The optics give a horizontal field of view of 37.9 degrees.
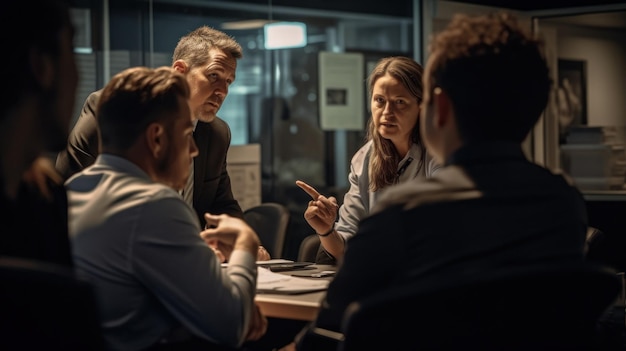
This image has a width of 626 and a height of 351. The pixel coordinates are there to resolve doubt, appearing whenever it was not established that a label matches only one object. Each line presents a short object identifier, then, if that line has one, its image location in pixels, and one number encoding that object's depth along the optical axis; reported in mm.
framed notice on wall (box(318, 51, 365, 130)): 7387
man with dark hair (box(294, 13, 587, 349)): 1812
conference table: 2521
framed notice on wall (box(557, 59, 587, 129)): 6383
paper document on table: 2736
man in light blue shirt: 2111
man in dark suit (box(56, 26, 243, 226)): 3664
